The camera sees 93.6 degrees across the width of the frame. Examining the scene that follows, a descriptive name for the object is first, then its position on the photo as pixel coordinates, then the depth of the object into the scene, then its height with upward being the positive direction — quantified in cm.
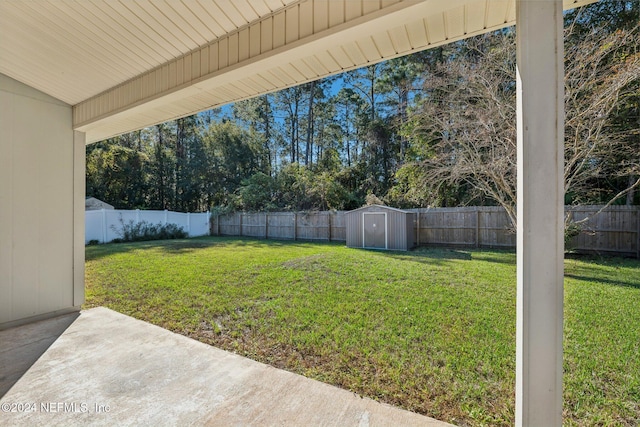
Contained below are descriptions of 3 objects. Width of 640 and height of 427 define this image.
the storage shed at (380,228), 878 -51
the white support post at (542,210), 125 +0
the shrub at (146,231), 1130 -75
